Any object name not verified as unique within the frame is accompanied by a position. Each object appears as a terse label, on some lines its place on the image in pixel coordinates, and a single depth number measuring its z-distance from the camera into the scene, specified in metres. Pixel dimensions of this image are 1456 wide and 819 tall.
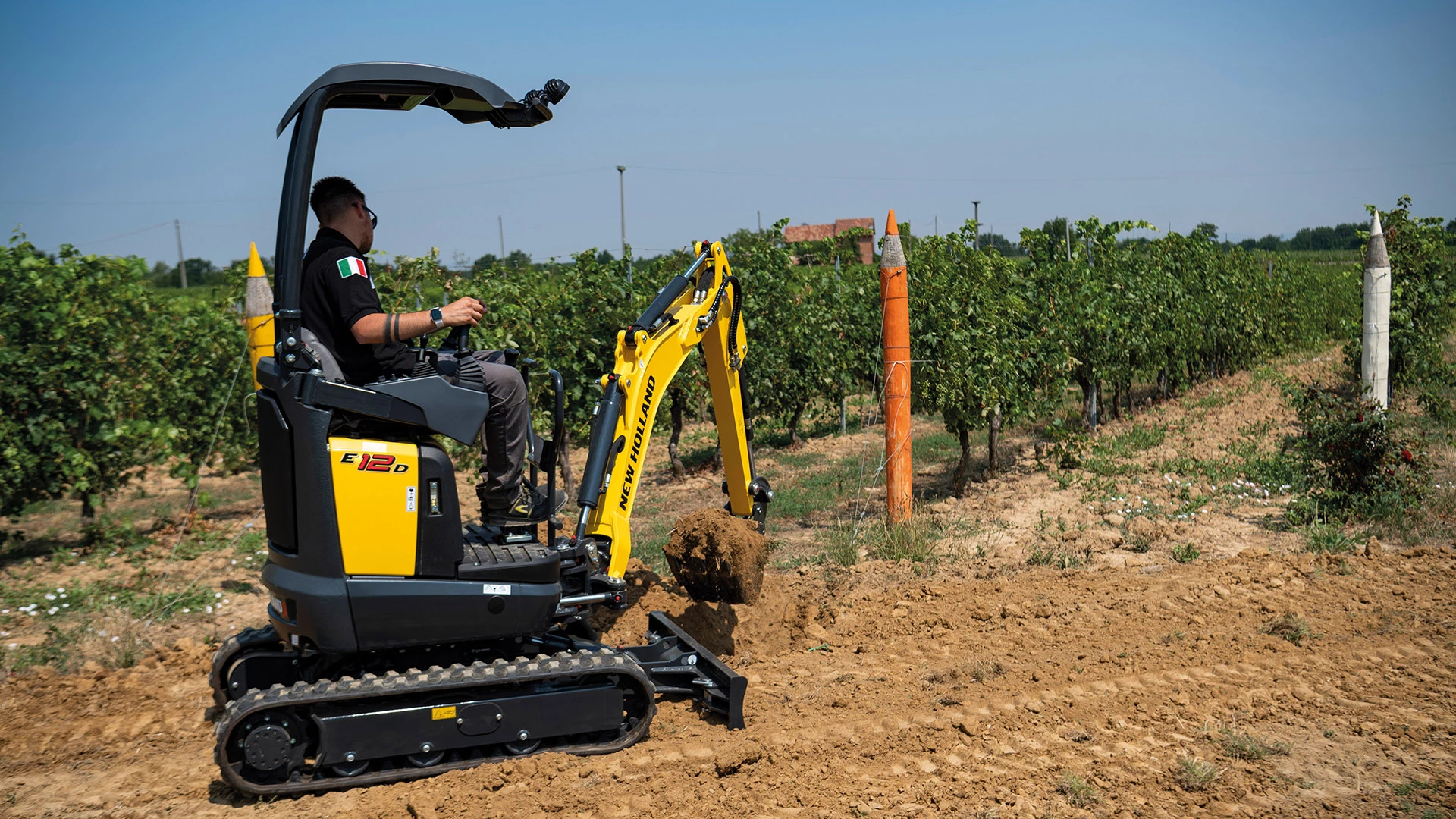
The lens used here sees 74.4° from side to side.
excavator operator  4.19
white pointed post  10.23
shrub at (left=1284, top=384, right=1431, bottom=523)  8.13
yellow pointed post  8.55
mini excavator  4.07
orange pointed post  8.26
